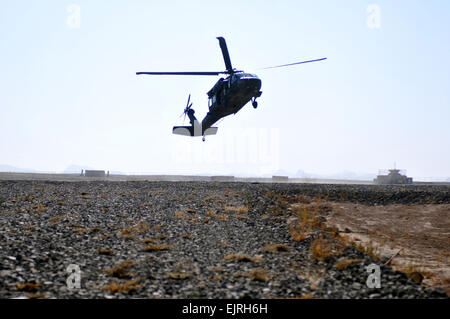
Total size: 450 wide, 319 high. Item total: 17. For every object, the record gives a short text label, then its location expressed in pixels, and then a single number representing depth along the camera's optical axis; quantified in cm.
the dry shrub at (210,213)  2419
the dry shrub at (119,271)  1260
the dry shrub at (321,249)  1517
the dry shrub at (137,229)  1868
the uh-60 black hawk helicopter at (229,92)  3061
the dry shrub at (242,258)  1484
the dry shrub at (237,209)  2559
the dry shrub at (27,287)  1070
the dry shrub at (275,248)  1642
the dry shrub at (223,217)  2326
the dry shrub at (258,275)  1259
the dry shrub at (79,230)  1826
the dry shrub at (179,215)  2285
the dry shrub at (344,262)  1383
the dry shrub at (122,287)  1114
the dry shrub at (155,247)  1596
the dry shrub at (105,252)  1515
